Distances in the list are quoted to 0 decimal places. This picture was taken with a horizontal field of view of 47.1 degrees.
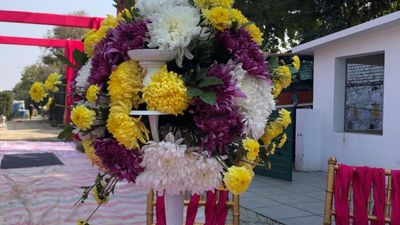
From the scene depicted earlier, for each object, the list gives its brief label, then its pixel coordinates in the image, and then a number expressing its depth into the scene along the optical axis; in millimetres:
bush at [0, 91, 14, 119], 32012
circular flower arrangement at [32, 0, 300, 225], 1488
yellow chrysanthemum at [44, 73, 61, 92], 1726
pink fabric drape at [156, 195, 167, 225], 2424
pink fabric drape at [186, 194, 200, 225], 2588
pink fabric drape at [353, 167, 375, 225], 2381
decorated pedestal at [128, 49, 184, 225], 1499
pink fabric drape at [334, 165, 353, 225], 2422
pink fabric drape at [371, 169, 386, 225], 2385
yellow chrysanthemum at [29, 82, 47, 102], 1682
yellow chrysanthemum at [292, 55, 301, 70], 1889
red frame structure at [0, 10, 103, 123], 9750
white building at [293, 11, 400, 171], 7223
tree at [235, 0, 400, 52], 10734
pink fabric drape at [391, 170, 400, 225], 2389
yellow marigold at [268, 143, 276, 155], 1808
